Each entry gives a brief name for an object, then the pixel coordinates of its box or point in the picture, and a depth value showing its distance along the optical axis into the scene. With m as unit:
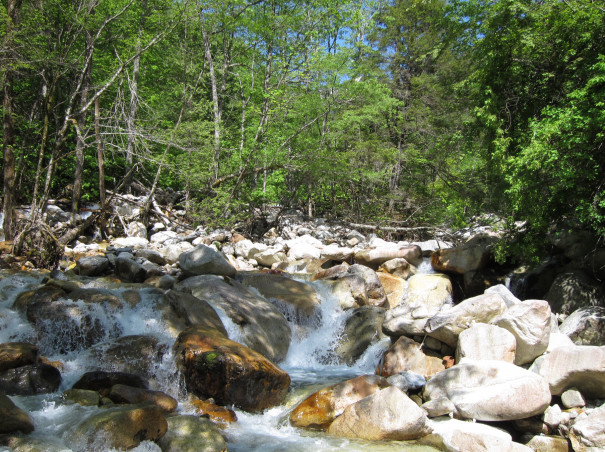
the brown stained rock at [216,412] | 4.35
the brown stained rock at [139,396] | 4.16
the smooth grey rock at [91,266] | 8.07
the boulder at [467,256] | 8.53
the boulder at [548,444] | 4.11
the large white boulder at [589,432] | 3.89
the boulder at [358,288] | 8.34
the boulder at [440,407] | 4.59
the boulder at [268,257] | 10.95
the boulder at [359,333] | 6.88
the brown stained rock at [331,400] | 4.56
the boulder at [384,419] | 4.21
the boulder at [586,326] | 5.51
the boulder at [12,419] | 3.30
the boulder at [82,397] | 4.09
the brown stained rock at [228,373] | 4.61
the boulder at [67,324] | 5.16
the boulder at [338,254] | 10.64
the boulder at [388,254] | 10.06
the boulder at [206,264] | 8.09
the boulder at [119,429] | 3.34
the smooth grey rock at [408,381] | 5.14
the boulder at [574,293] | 6.48
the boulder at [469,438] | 3.98
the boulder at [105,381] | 4.36
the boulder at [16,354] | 4.32
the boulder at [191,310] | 5.91
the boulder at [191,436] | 3.53
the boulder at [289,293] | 7.57
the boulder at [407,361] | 5.73
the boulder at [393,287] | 8.84
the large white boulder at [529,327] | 5.21
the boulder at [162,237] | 11.76
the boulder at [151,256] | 9.17
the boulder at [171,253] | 9.56
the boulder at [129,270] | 7.99
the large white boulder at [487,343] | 5.23
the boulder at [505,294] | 5.92
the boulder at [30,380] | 4.15
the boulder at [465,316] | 5.65
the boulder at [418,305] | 6.21
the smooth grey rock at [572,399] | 4.52
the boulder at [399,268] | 9.70
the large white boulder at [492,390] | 4.33
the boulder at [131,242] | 10.57
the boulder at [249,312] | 6.37
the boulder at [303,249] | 11.36
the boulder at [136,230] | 11.73
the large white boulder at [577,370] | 4.49
